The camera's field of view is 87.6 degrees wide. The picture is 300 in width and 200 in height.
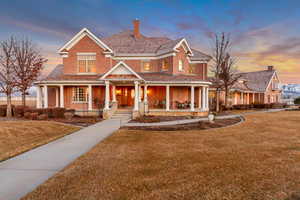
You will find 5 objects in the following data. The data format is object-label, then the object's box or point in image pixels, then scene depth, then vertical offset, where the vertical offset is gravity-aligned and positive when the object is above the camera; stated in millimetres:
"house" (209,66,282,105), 29069 +2153
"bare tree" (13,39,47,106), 18047 +4373
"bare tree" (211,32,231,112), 23547 +7376
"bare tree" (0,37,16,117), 16050 +2878
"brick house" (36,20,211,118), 16984 +2677
